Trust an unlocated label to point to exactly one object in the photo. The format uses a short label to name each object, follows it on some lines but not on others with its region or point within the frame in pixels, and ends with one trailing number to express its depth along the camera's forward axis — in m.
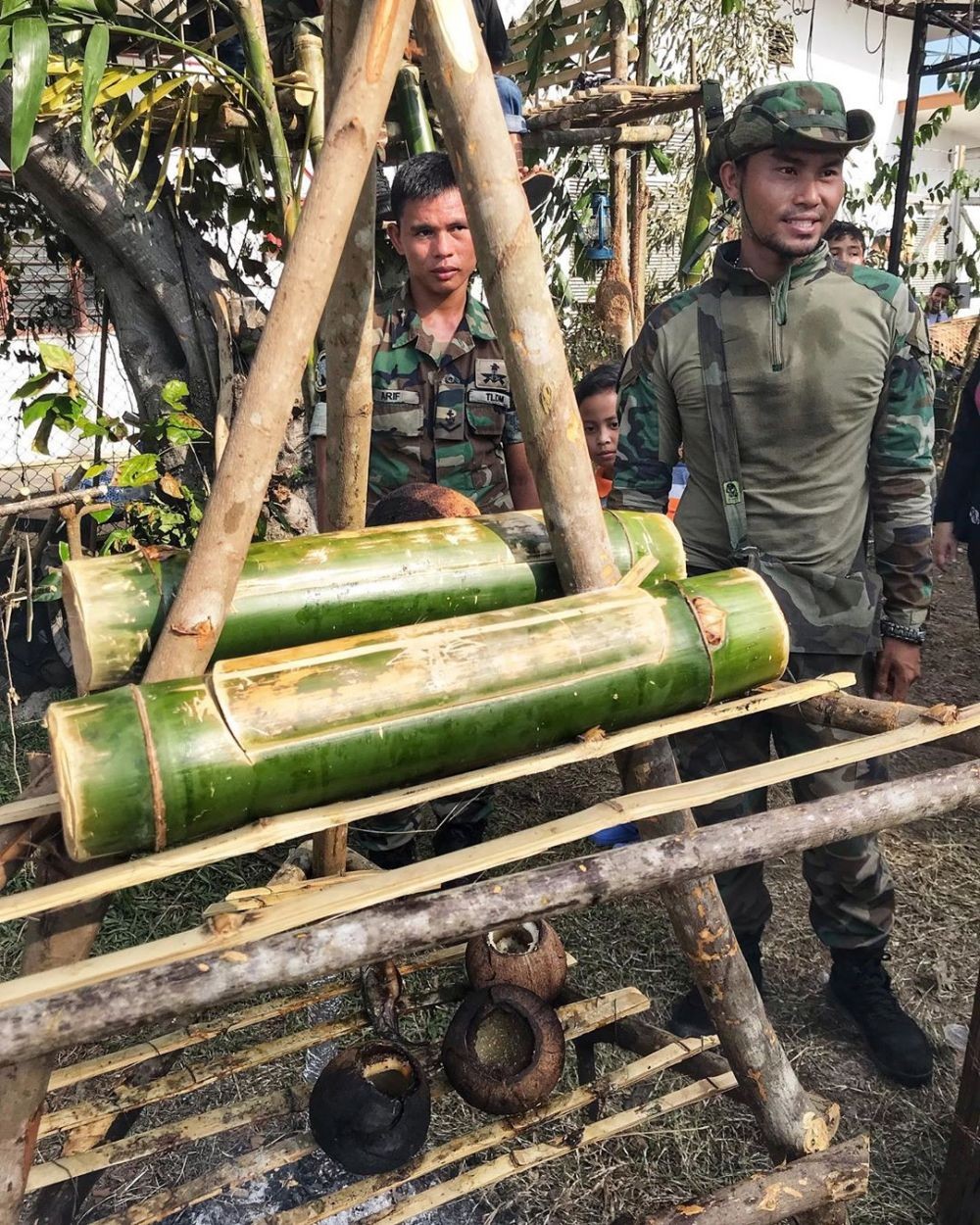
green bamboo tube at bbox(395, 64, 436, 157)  3.84
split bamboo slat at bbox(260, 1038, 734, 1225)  1.92
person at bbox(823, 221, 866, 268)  4.37
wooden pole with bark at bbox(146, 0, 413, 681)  1.29
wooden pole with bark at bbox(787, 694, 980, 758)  1.57
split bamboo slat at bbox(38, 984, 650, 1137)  2.09
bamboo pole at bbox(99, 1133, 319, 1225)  1.92
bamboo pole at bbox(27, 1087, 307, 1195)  1.92
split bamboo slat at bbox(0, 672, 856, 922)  1.08
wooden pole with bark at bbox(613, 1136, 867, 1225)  1.79
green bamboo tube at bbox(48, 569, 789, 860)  1.11
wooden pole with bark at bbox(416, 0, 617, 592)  1.42
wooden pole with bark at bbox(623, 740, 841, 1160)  1.67
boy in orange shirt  3.65
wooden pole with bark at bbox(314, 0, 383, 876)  1.65
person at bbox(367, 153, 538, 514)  3.08
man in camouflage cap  2.35
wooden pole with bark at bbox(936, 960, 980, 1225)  1.97
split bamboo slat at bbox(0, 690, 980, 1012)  1.07
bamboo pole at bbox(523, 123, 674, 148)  4.75
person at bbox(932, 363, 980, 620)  3.73
